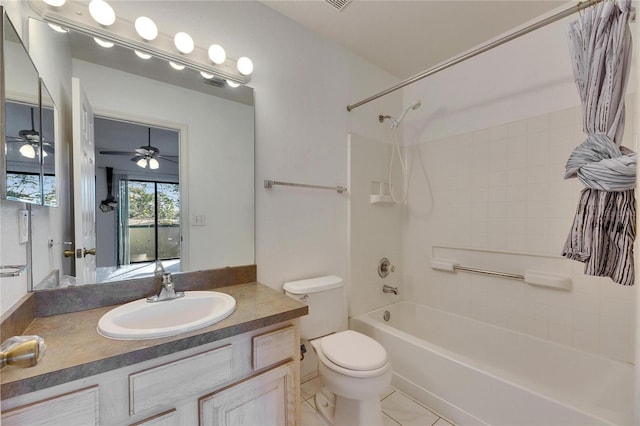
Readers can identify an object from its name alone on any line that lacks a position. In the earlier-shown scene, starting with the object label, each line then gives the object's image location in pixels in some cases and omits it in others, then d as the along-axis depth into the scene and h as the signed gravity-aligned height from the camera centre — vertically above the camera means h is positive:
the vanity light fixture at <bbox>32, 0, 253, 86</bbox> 1.07 +0.78
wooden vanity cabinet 0.67 -0.55
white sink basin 0.82 -0.41
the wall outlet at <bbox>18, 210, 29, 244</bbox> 0.84 -0.06
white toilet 1.29 -0.78
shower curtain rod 1.04 +0.84
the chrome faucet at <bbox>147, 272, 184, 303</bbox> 1.14 -0.37
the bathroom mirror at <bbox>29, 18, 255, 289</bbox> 1.16 +0.40
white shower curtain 0.86 +0.18
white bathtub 1.21 -0.95
